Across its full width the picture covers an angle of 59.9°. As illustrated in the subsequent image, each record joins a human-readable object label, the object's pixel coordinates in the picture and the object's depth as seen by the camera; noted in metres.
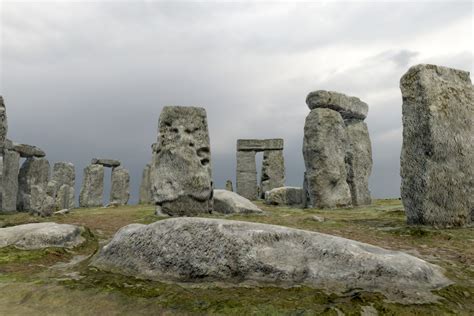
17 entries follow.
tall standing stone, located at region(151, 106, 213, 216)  12.72
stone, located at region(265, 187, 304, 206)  19.67
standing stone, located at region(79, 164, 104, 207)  28.06
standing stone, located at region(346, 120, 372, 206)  18.42
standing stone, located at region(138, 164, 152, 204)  29.34
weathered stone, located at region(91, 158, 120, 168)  29.50
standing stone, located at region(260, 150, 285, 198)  27.60
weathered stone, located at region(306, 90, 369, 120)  17.02
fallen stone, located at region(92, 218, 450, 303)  4.10
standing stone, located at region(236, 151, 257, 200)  27.79
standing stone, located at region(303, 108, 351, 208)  16.34
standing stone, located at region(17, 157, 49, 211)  20.83
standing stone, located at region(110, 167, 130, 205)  29.09
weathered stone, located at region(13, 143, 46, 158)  21.03
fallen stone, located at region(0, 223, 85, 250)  7.04
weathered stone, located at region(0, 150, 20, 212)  19.38
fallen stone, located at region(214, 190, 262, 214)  13.58
